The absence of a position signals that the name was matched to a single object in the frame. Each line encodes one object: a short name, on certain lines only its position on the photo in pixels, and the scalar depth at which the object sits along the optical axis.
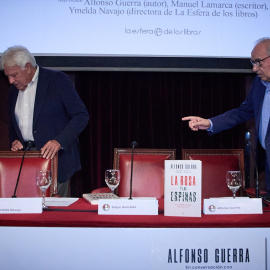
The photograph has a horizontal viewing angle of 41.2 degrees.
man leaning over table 2.47
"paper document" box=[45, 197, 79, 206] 1.69
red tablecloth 1.21
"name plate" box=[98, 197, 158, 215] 1.39
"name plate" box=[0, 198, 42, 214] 1.43
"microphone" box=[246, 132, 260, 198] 1.64
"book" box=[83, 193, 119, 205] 1.69
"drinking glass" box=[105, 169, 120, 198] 1.67
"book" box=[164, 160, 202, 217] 1.36
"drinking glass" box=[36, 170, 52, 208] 1.62
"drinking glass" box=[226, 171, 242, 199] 1.61
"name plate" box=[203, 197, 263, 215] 1.42
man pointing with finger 2.13
